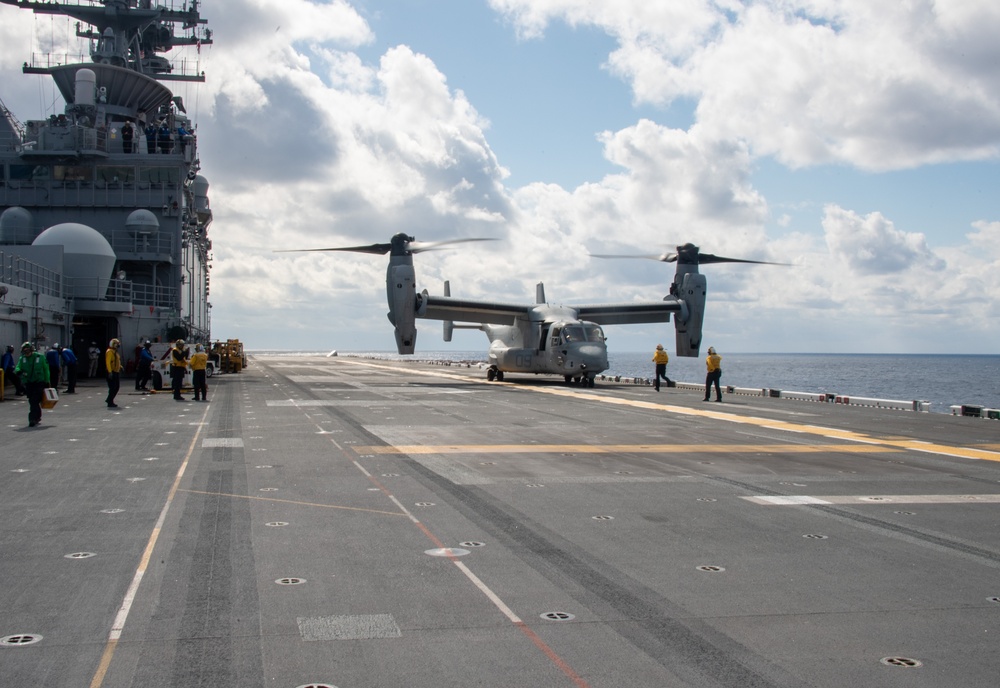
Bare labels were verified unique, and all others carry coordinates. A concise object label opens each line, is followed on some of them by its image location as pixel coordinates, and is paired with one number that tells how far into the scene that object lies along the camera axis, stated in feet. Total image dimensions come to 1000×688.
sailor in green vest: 56.34
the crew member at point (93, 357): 125.18
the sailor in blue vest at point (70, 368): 90.12
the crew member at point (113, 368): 71.56
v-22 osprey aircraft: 112.78
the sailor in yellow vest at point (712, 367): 86.38
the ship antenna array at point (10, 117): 152.38
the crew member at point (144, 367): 94.32
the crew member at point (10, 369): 83.87
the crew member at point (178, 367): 82.58
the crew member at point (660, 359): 102.43
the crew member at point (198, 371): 82.40
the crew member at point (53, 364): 85.66
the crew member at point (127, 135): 152.25
